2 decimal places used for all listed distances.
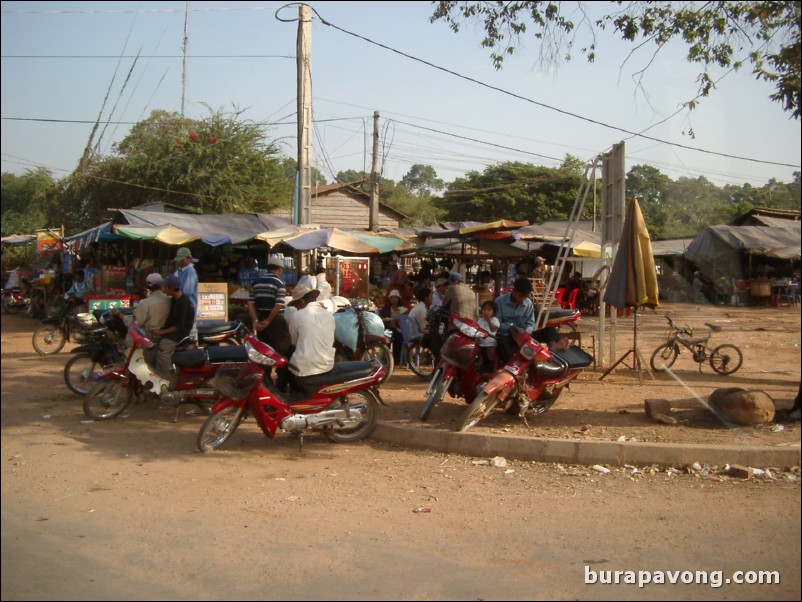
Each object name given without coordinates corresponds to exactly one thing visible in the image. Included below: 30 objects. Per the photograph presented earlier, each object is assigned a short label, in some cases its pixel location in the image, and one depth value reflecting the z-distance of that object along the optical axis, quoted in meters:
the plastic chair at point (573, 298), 12.56
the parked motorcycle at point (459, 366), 7.20
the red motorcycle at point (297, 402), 6.56
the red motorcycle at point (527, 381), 6.84
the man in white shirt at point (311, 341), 6.79
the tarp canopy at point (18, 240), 26.75
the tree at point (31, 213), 29.32
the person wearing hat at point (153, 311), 8.02
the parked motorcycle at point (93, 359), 8.50
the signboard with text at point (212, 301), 11.62
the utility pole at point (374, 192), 24.84
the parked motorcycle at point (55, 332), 11.90
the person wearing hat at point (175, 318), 7.91
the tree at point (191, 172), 27.53
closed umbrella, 8.37
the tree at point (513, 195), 37.25
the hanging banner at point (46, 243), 18.64
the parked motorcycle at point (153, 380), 7.69
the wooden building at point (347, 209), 37.72
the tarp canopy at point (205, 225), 14.25
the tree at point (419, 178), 80.00
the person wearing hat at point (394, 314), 11.54
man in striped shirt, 8.11
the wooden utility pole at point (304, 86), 14.88
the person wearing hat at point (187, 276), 8.26
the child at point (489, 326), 7.58
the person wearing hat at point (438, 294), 10.89
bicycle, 10.04
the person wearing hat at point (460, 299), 9.64
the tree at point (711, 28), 6.16
